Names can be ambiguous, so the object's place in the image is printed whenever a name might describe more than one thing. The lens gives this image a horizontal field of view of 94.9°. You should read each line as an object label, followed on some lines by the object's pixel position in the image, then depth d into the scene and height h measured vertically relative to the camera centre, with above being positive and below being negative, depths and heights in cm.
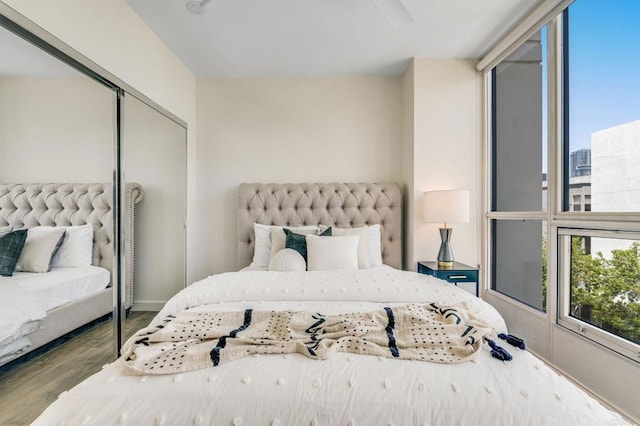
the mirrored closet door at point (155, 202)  217 +8
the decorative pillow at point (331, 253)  238 -33
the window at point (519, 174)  228 +34
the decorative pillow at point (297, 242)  248 -26
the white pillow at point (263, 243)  271 -29
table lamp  253 +2
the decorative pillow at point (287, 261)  234 -40
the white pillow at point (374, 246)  271 -31
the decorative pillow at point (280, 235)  262 -21
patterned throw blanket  109 -52
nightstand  252 -52
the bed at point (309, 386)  89 -57
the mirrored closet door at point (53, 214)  132 -2
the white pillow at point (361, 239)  254 -24
